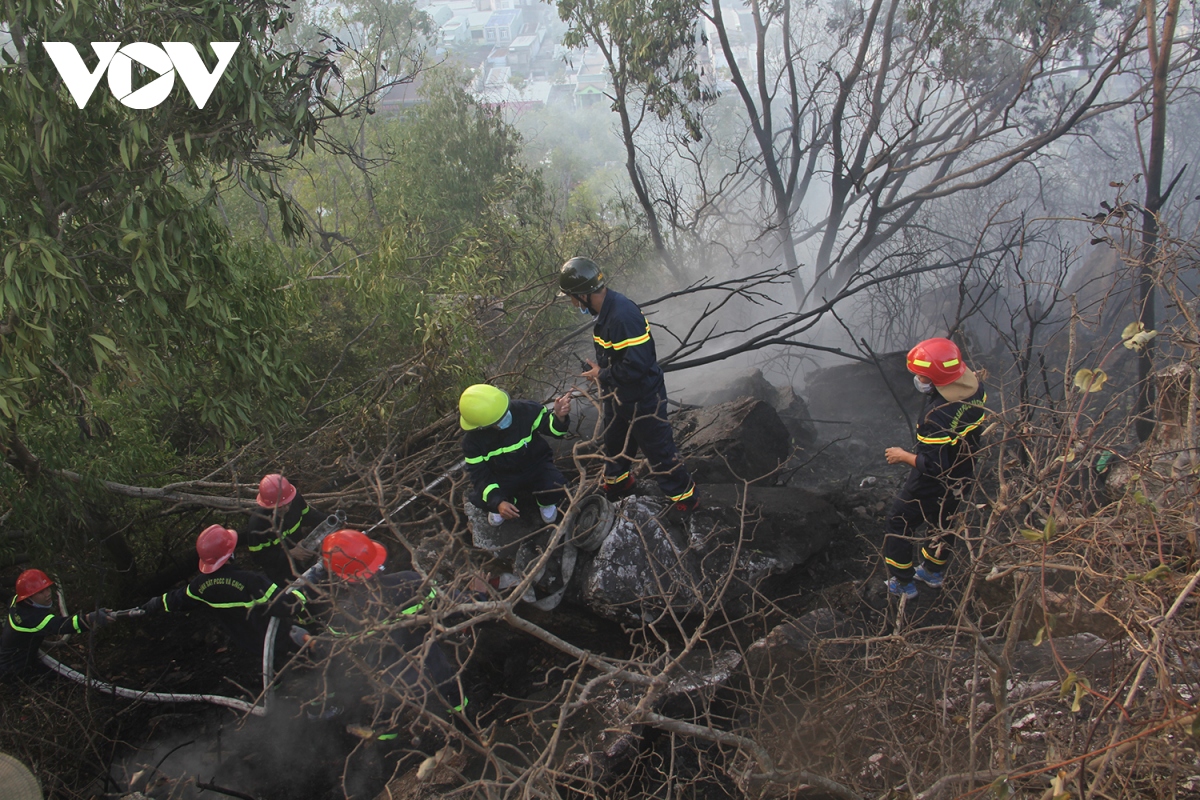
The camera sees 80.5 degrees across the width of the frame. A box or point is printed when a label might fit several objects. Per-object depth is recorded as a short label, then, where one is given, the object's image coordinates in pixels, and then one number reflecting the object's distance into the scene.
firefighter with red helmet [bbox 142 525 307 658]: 3.92
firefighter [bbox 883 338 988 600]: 4.00
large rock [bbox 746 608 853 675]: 3.89
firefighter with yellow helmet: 4.11
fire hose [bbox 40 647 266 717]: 4.02
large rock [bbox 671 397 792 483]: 6.04
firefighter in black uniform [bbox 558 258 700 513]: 4.57
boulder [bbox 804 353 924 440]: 9.00
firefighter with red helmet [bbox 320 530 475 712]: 3.64
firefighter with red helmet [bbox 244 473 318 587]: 4.42
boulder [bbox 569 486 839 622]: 4.40
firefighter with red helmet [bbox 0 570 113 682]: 4.14
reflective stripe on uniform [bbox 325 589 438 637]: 2.57
